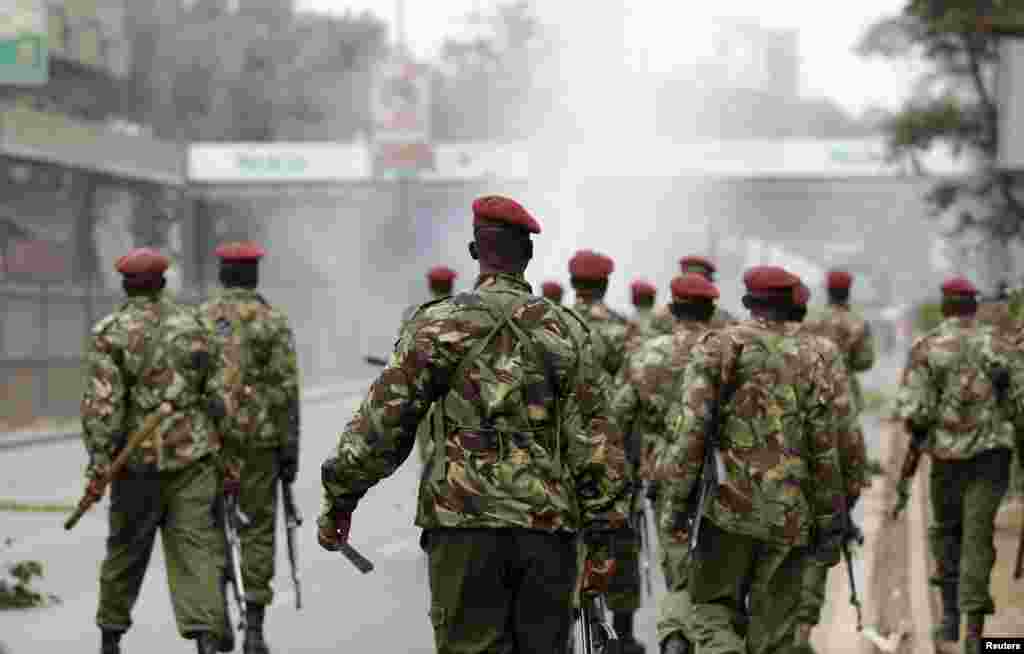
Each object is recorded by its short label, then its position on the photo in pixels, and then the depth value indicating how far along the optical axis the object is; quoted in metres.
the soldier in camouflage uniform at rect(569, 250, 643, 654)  19.77
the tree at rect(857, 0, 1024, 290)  57.75
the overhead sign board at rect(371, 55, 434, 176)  77.94
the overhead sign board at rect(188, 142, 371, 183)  86.06
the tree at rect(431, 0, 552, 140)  158.50
